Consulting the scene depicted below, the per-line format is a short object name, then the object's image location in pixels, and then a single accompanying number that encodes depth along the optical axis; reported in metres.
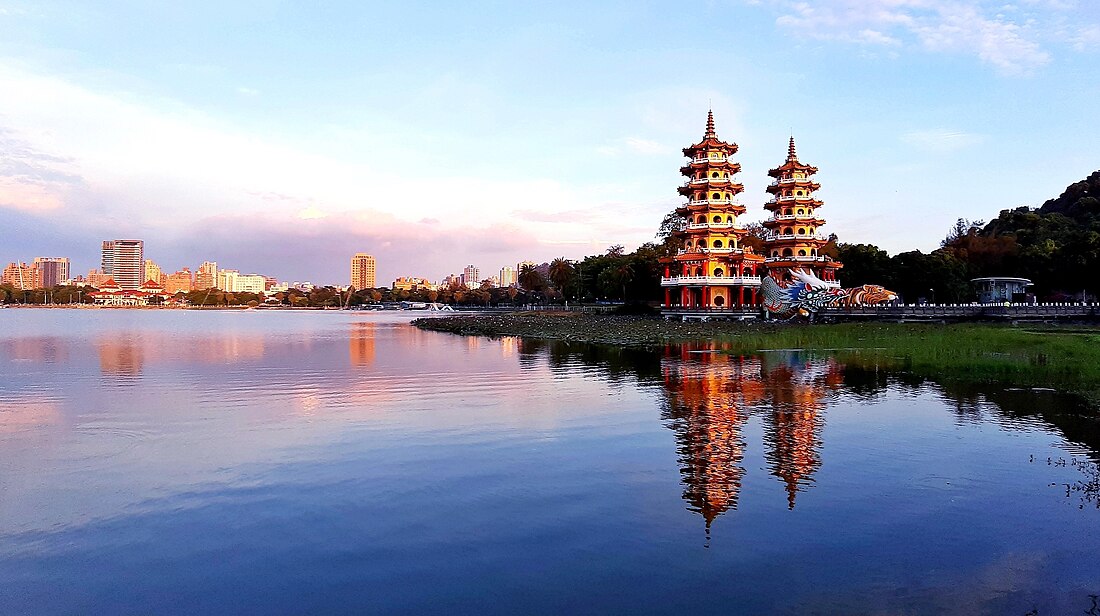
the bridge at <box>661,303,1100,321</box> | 45.78
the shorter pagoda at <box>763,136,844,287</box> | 70.88
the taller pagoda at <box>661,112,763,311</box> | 67.75
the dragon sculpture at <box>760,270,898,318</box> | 55.91
